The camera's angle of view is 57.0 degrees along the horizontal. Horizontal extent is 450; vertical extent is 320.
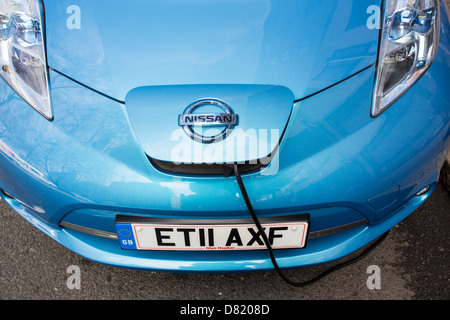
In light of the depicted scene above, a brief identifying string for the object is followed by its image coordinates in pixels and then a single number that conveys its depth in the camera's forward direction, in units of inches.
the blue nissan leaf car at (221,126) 45.5
